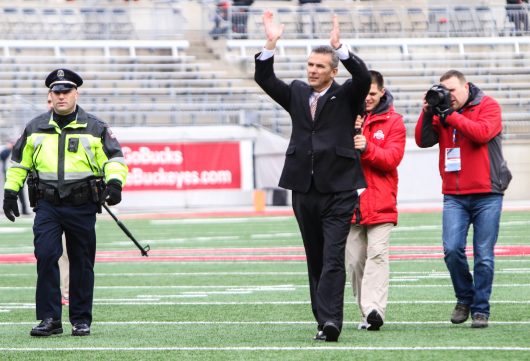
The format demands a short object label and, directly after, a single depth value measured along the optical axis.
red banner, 62.62
